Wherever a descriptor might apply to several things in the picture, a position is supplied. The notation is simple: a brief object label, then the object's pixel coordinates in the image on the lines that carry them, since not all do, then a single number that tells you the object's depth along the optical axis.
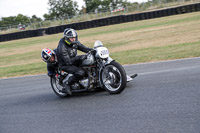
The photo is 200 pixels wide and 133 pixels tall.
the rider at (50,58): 13.93
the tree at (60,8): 142.12
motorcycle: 12.43
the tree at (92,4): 164.00
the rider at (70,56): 13.39
